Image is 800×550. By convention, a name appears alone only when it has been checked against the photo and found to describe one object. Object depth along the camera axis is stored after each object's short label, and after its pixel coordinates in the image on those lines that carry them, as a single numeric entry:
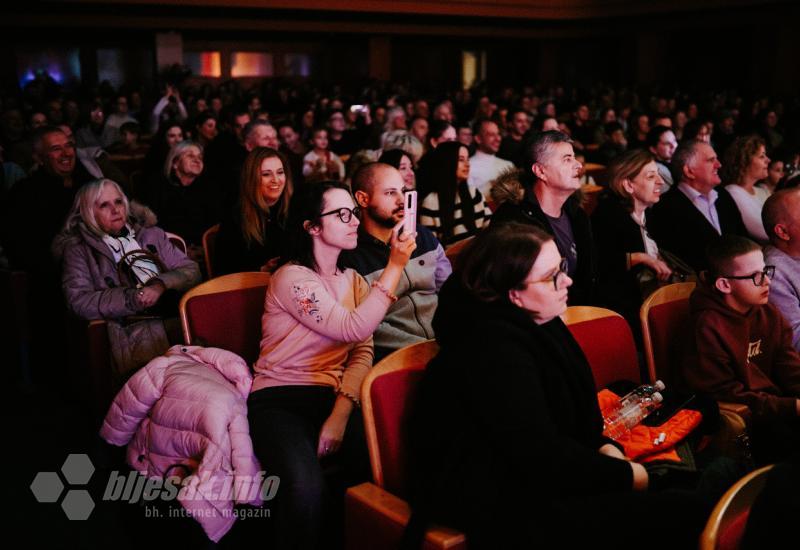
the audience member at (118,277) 3.42
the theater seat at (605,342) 2.69
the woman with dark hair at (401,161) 4.32
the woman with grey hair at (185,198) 5.23
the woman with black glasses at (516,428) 1.86
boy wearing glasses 2.59
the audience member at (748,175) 4.84
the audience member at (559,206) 3.52
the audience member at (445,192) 4.89
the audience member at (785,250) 3.12
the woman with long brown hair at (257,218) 3.93
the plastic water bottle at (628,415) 2.37
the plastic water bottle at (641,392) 2.50
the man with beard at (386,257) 3.12
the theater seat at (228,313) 2.97
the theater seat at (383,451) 2.02
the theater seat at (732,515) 1.71
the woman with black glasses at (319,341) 2.53
